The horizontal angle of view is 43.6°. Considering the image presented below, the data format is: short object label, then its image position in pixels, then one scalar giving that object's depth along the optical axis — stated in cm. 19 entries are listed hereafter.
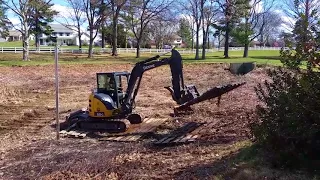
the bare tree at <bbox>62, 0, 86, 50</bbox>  6259
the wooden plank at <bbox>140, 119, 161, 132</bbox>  1304
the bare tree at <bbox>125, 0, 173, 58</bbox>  5412
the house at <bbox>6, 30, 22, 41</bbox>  12765
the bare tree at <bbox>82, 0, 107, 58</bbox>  5596
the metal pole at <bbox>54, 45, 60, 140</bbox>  1186
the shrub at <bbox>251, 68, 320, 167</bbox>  602
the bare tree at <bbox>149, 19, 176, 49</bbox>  8726
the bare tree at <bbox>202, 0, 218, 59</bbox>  5047
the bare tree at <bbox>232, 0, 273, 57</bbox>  5477
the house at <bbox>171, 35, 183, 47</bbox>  9588
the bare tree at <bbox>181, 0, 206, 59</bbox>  4956
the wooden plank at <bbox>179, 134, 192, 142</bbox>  1095
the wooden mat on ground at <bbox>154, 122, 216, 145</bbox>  1095
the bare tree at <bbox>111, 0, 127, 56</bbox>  5453
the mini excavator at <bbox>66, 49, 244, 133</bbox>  1281
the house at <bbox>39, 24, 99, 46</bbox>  11730
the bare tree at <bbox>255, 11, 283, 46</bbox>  6591
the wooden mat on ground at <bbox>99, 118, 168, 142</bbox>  1219
